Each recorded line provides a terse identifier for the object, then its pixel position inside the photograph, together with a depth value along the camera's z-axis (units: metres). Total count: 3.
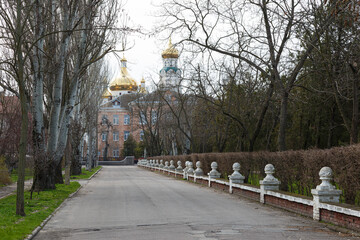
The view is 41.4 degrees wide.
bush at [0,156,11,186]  23.78
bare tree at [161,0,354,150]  17.36
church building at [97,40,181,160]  103.94
